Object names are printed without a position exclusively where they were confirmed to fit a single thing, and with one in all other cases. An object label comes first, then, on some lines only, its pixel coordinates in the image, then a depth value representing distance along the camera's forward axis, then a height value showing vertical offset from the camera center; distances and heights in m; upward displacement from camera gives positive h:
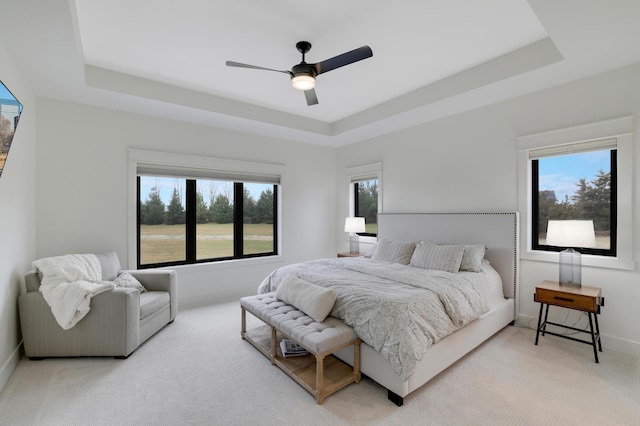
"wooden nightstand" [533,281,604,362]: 2.58 -0.79
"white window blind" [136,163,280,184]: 3.91 +0.57
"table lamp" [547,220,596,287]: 2.65 -0.25
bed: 2.09 -0.70
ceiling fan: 2.31 +1.24
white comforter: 2.05 -0.73
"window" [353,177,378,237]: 5.29 +0.20
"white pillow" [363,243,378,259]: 4.34 -0.59
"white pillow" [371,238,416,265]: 3.79 -0.51
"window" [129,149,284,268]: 4.00 +0.06
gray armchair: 2.56 -1.02
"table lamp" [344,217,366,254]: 5.04 -0.24
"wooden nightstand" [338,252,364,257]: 5.04 -0.72
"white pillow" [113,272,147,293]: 3.13 -0.75
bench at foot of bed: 2.10 -0.97
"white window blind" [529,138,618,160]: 2.83 +0.67
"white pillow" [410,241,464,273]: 3.25 -0.51
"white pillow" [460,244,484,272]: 3.23 -0.51
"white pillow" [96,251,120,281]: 3.22 -0.59
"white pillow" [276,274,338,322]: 2.43 -0.74
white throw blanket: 2.53 -0.67
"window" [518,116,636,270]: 2.71 +0.40
